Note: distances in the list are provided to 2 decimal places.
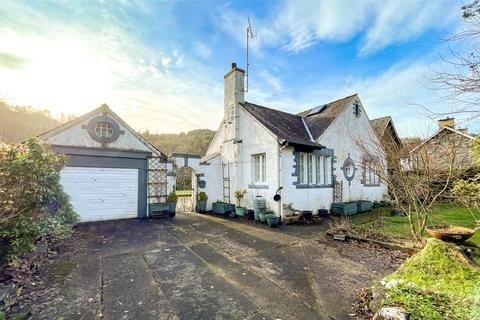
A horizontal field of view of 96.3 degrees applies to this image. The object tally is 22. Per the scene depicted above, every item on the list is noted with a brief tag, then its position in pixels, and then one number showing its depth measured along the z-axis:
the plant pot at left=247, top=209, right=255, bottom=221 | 10.12
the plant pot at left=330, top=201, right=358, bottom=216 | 10.91
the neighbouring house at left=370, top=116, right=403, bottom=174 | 15.28
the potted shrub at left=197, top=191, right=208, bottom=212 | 11.93
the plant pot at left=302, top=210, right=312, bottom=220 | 9.61
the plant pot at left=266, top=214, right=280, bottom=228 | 8.55
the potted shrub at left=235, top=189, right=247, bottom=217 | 10.69
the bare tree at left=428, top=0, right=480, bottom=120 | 3.36
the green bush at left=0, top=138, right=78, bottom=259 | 3.84
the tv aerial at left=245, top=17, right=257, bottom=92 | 11.91
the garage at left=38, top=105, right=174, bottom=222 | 9.02
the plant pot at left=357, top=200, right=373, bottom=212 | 11.99
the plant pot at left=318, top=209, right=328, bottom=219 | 10.47
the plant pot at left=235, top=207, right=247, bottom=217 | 10.67
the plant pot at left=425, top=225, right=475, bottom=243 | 3.79
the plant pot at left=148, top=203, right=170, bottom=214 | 10.23
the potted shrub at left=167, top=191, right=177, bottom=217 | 10.62
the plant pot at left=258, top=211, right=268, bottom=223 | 9.31
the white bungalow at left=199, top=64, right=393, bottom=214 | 9.77
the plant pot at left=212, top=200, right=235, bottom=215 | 11.19
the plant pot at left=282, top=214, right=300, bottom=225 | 9.11
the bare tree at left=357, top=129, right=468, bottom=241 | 5.07
